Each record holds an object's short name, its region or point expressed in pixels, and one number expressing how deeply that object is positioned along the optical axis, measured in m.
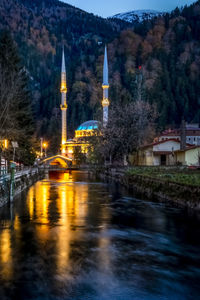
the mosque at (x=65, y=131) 124.19
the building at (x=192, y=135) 81.75
